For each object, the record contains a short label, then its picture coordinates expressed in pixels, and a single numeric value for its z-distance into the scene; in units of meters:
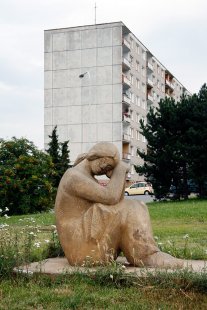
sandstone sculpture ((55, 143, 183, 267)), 6.52
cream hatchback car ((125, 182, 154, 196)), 43.78
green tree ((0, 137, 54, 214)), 20.72
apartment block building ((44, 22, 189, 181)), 46.12
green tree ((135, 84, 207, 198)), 25.08
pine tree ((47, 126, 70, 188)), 32.94
